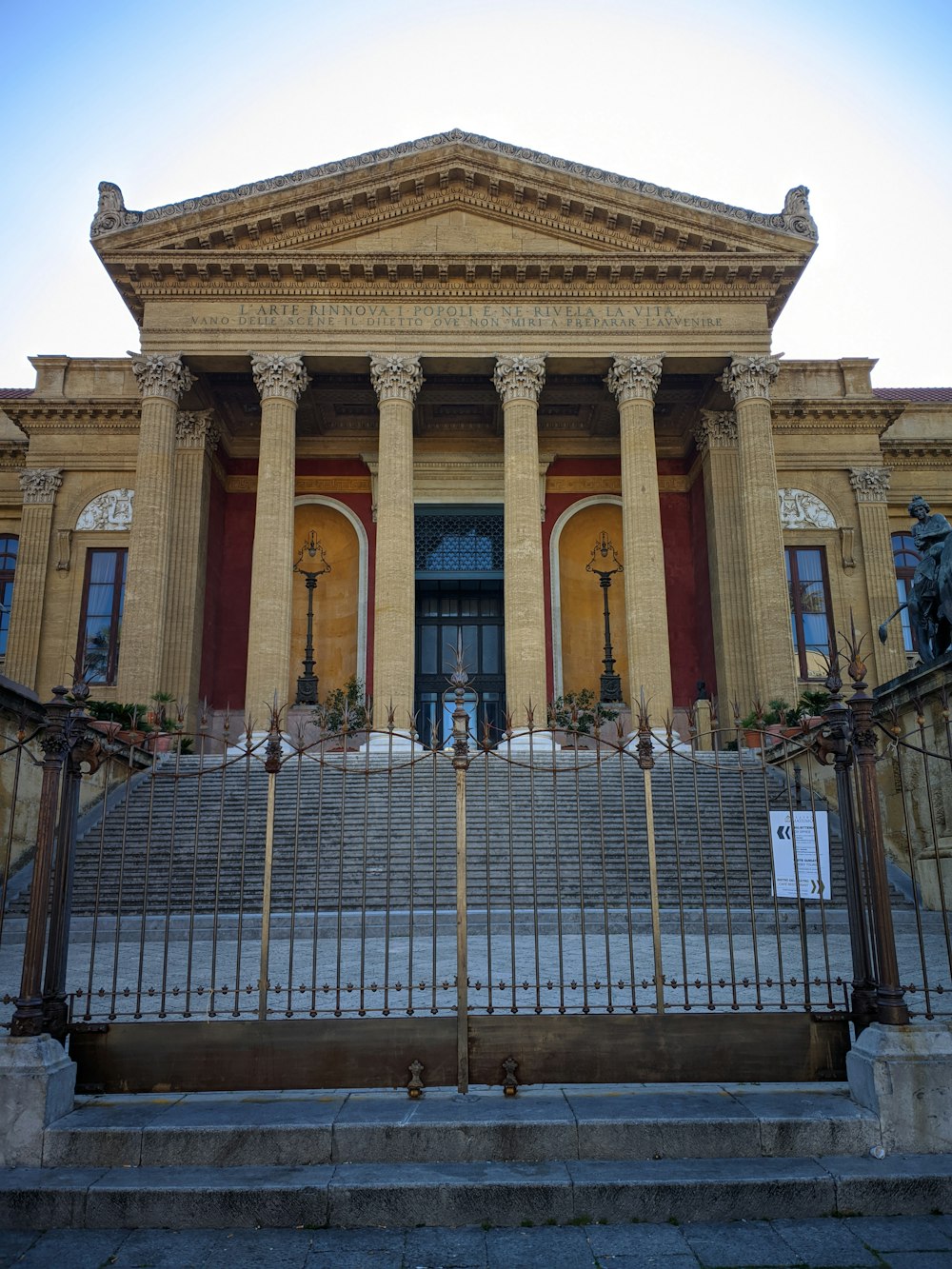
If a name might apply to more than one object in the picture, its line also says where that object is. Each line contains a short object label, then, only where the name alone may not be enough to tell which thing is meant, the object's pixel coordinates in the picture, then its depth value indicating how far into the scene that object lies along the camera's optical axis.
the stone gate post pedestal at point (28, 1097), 5.12
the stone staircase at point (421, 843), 12.41
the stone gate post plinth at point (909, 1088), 5.16
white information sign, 7.09
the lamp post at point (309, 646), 24.35
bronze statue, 12.54
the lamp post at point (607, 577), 24.97
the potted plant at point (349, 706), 21.22
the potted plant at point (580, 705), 21.63
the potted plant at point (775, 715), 18.47
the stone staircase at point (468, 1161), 4.68
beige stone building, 21.77
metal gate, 5.86
